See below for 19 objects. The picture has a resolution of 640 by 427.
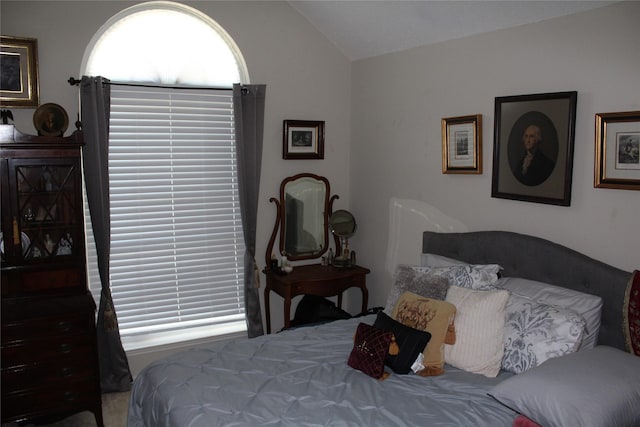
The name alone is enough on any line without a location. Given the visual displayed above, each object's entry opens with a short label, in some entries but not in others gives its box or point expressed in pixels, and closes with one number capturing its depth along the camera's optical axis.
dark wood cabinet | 2.89
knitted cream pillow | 2.50
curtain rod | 3.34
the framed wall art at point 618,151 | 2.42
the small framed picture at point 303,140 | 4.16
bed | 1.95
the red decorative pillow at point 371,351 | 2.49
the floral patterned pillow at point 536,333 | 2.32
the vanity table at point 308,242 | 3.98
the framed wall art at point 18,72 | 3.14
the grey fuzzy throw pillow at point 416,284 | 2.86
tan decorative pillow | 2.56
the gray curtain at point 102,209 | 3.37
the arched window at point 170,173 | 3.65
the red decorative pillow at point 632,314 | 2.27
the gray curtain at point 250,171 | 3.90
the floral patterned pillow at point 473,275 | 2.82
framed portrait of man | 2.73
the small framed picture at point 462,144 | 3.24
